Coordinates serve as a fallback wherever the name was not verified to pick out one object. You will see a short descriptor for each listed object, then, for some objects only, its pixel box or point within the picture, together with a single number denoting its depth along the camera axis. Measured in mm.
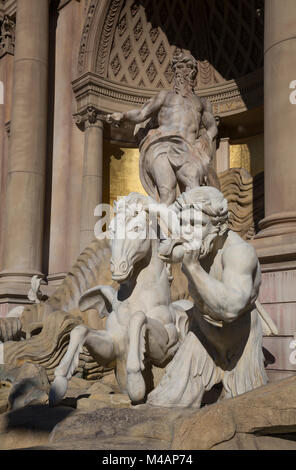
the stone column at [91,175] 12125
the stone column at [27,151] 11422
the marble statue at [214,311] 3357
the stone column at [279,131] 6438
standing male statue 8703
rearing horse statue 3686
